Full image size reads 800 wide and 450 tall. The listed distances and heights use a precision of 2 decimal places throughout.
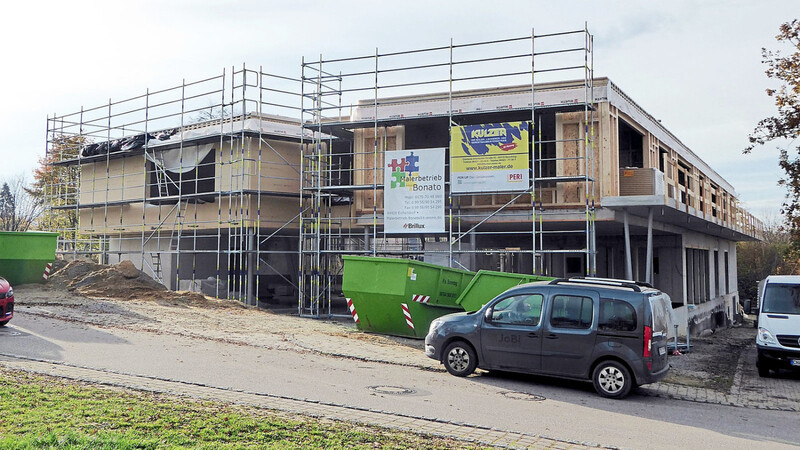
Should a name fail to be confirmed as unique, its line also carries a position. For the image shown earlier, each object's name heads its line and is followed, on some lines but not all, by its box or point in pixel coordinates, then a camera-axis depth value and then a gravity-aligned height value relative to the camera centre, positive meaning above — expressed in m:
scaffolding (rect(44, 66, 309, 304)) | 23.16 +2.37
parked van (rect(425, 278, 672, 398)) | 9.55 -1.08
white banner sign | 19.22 +1.98
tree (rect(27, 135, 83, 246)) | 31.36 +4.54
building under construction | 18.33 +2.25
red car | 13.68 -0.91
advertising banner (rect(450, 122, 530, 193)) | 18.30 +2.82
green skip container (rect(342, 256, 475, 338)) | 14.69 -0.71
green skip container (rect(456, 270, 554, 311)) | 13.99 -0.52
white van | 12.21 -1.16
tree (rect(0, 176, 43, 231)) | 52.59 +3.52
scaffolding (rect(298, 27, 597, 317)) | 18.25 +2.89
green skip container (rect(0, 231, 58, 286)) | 20.47 +0.13
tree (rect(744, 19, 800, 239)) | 17.44 +3.77
